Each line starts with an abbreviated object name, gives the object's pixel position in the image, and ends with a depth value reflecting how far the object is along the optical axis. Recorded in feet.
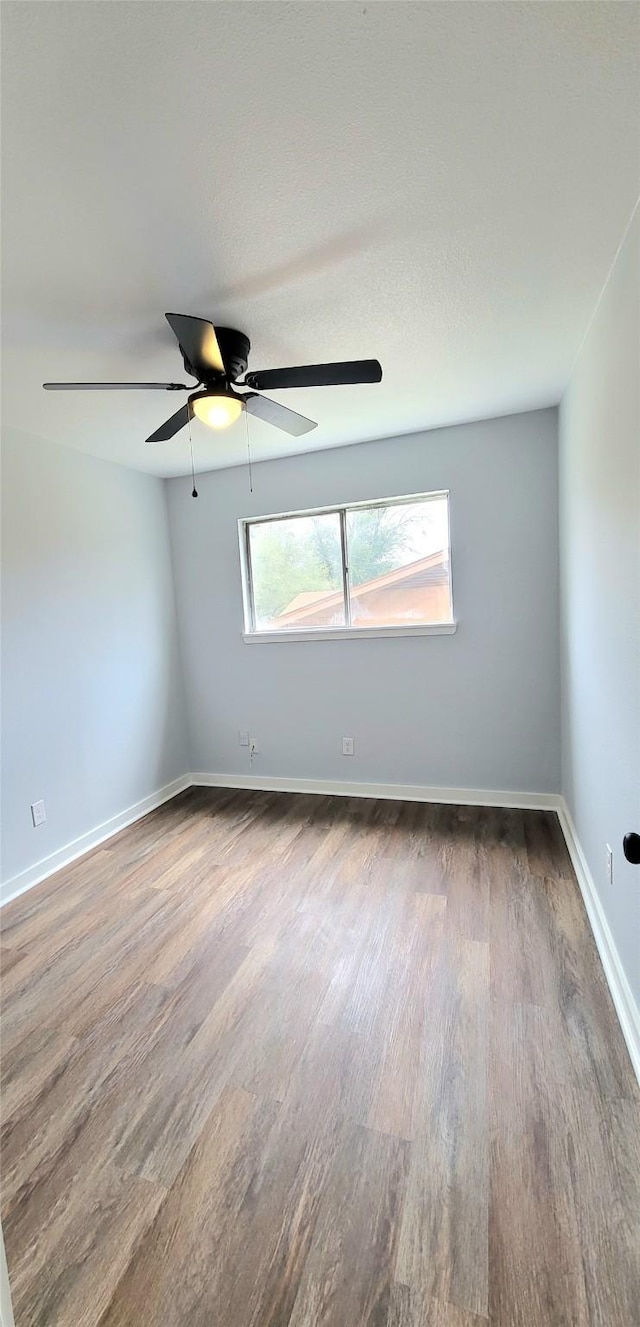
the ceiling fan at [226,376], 4.81
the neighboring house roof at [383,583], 10.41
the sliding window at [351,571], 10.45
